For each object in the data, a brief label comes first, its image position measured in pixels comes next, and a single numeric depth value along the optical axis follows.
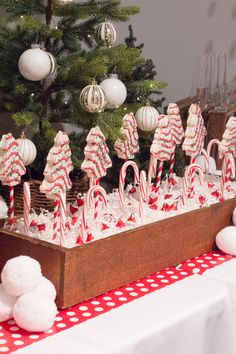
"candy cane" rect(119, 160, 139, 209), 2.10
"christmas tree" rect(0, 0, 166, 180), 2.09
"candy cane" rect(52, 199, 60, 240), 1.88
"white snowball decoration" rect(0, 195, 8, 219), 2.06
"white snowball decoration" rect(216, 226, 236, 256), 2.17
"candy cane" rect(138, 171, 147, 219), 2.06
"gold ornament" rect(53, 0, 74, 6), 2.14
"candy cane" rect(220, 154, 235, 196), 2.37
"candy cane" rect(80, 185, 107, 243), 1.85
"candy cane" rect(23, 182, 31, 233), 1.87
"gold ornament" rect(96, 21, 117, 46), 2.16
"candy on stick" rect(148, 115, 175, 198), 2.17
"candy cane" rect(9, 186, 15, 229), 1.92
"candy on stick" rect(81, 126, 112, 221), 1.94
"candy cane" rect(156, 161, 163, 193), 2.27
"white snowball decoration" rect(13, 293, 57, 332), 1.64
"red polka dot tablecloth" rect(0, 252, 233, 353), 1.64
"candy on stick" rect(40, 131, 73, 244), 1.84
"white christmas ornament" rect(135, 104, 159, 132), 2.30
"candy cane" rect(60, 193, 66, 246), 1.83
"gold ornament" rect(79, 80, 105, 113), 2.04
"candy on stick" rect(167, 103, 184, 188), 2.28
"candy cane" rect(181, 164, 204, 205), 2.20
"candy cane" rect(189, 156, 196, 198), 2.28
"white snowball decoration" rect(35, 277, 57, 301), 1.71
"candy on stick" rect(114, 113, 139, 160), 2.14
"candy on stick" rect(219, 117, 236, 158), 2.39
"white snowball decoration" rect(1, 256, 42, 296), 1.67
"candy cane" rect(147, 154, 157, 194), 2.25
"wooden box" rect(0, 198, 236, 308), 1.77
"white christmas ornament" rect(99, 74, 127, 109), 2.16
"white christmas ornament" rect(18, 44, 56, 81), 2.01
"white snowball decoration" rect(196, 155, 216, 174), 2.77
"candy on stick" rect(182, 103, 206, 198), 2.28
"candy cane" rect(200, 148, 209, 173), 2.43
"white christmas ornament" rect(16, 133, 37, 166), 2.02
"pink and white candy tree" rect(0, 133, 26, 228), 1.86
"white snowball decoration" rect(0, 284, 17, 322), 1.69
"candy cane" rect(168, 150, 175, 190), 2.34
